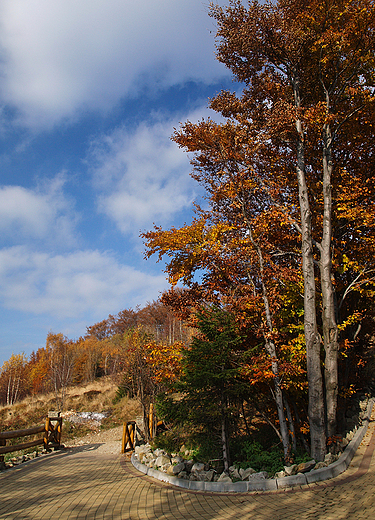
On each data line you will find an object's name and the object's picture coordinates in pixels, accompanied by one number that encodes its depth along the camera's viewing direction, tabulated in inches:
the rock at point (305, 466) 229.6
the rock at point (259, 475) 220.5
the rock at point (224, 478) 229.8
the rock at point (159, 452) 313.6
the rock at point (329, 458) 242.0
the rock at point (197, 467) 250.6
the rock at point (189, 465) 263.6
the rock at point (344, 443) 273.0
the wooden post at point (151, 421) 444.5
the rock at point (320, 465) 233.6
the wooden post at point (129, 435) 388.5
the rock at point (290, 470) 225.8
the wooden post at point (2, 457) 321.1
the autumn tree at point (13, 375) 1393.9
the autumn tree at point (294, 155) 310.1
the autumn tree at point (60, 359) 868.2
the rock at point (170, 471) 258.3
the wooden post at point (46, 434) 408.3
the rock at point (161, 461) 281.9
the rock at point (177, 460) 276.9
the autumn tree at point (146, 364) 328.2
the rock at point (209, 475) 238.0
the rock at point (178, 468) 255.1
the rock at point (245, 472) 231.5
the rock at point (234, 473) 236.3
